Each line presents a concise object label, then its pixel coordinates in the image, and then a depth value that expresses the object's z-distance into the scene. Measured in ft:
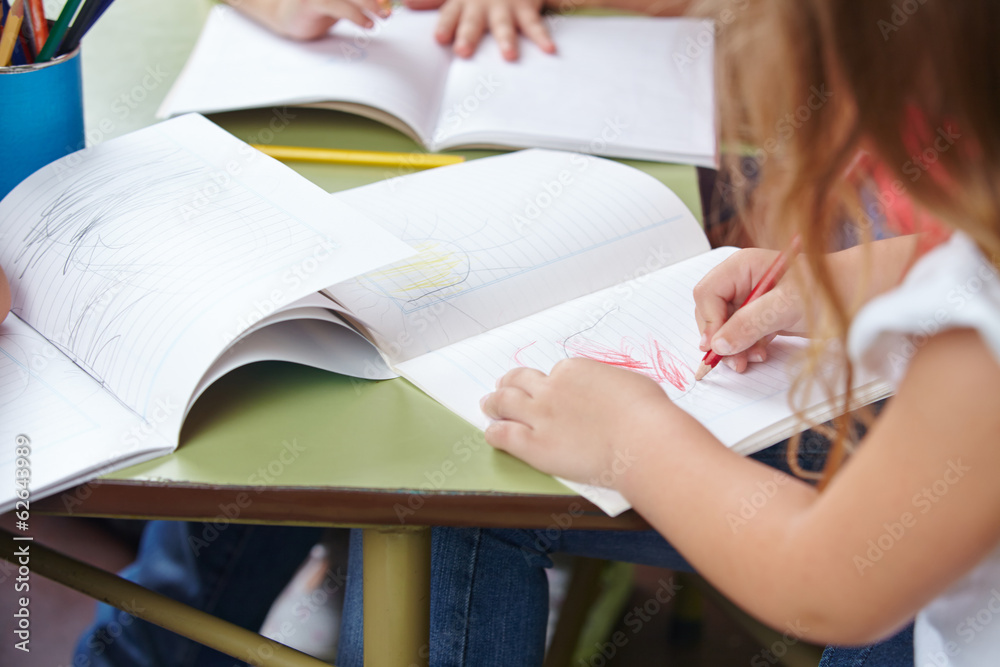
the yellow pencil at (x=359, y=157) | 6.37
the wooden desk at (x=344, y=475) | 5.17
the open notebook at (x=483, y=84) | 6.52
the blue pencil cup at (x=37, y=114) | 5.91
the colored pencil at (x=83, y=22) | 5.89
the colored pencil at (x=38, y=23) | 5.90
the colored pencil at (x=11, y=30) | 5.84
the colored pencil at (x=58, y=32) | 5.86
